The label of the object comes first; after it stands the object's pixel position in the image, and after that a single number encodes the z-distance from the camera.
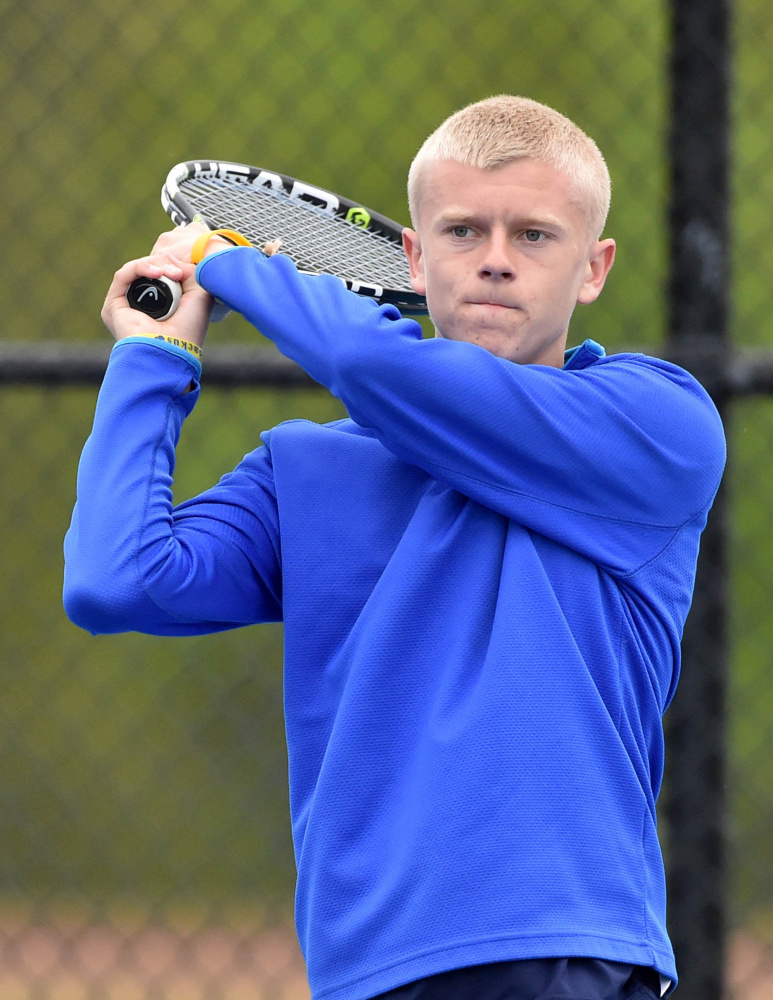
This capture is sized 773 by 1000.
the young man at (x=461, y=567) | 10.97
